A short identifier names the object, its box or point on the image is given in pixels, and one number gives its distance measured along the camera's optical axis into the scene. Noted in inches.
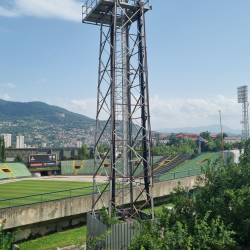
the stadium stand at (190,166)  1380.4
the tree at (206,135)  4886.8
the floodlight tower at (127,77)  595.8
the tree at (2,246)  282.0
